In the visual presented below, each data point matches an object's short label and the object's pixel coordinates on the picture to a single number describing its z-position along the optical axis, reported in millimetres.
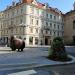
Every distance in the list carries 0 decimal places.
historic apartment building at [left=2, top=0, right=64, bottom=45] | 24397
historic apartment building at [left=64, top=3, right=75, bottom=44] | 28569
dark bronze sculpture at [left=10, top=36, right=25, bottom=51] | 9219
